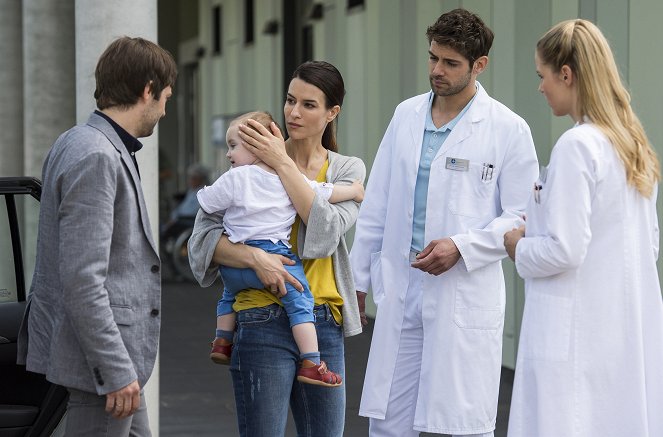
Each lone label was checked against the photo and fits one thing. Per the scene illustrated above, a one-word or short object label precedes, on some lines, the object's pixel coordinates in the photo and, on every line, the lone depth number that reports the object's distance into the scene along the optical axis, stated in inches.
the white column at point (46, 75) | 771.0
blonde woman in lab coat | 276.9
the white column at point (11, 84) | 950.6
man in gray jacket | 257.6
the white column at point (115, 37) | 455.5
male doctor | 341.3
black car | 340.2
